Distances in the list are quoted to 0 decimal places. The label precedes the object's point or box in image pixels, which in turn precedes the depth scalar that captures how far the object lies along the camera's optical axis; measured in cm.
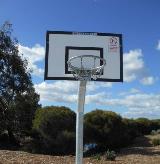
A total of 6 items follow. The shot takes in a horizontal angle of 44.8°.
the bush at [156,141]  993
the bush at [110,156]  695
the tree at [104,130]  931
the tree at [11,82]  1126
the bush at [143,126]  1416
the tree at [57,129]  875
